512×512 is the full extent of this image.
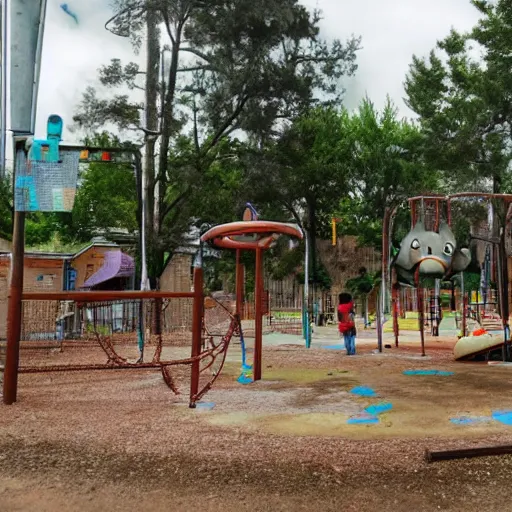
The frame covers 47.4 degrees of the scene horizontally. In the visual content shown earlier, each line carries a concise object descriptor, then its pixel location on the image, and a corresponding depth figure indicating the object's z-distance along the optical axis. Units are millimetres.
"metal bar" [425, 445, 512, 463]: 4492
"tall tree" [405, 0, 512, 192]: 23703
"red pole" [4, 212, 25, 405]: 7059
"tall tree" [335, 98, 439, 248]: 36406
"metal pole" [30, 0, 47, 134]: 7594
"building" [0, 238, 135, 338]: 16969
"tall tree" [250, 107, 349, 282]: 24250
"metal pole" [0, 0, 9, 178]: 15191
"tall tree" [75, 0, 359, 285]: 19938
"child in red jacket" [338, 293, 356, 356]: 12938
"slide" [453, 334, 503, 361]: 11219
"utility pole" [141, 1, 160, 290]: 19766
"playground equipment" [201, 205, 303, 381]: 8297
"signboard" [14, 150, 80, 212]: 7336
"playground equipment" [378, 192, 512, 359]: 11078
